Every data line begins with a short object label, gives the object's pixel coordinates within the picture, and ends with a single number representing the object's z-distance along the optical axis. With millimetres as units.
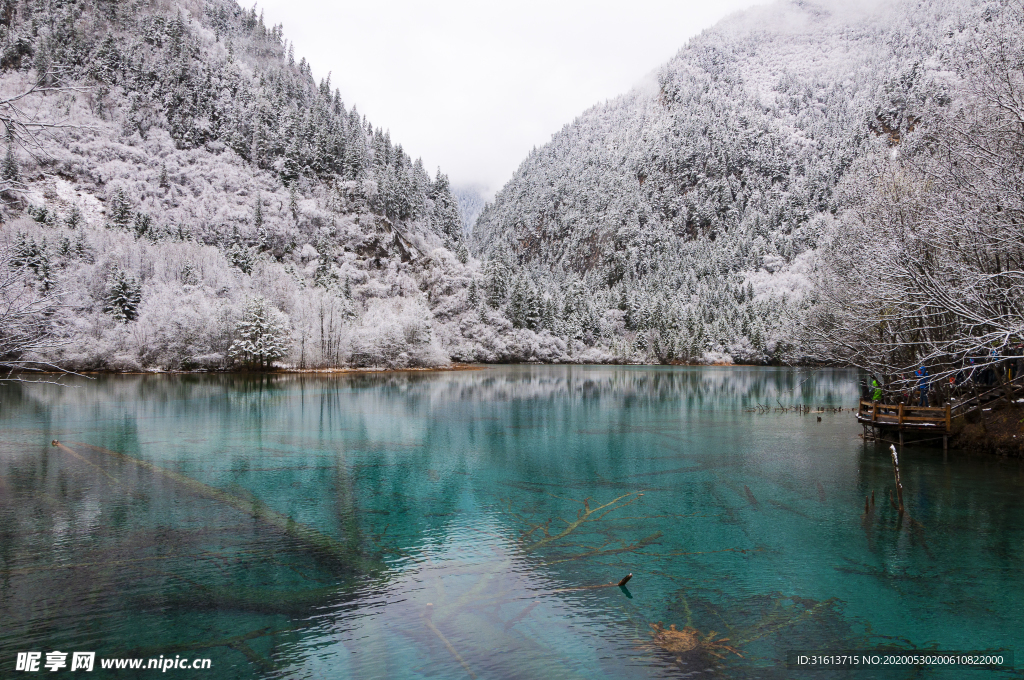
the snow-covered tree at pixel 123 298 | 88312
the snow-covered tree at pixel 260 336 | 89562
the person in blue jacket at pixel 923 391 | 26775
